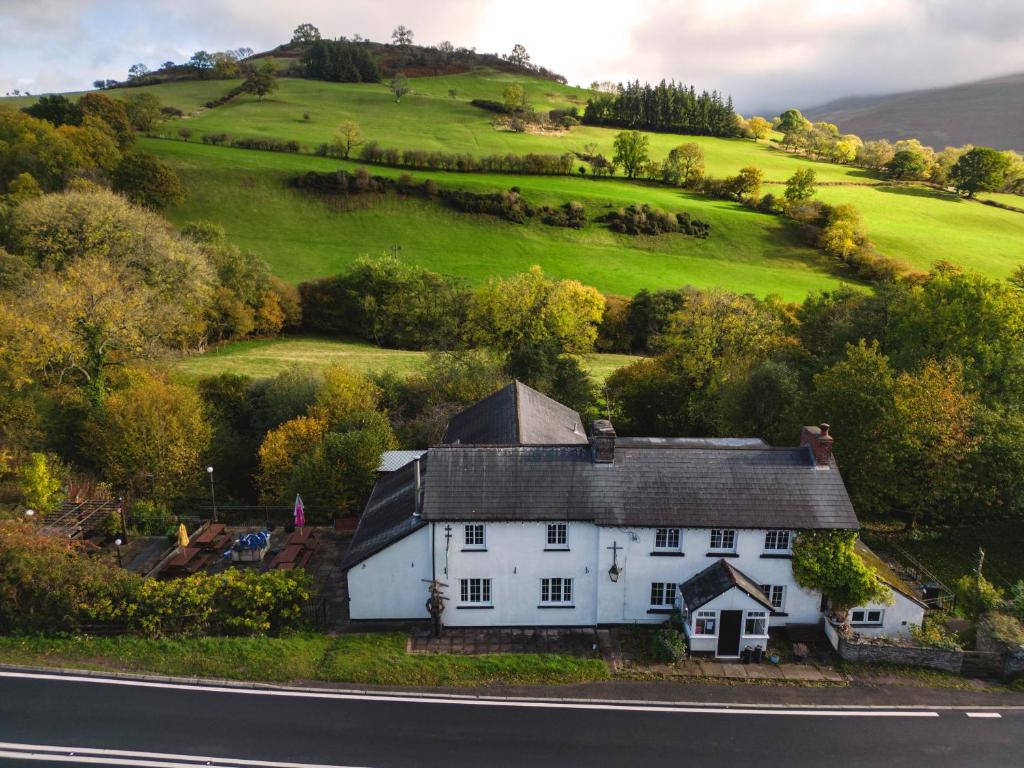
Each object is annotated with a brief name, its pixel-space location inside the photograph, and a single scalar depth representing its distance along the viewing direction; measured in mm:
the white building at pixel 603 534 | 26781
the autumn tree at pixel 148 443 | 38562
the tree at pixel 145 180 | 86562
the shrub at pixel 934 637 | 25555
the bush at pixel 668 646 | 25547
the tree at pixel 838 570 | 26156
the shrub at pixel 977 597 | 26547
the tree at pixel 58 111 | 100756
